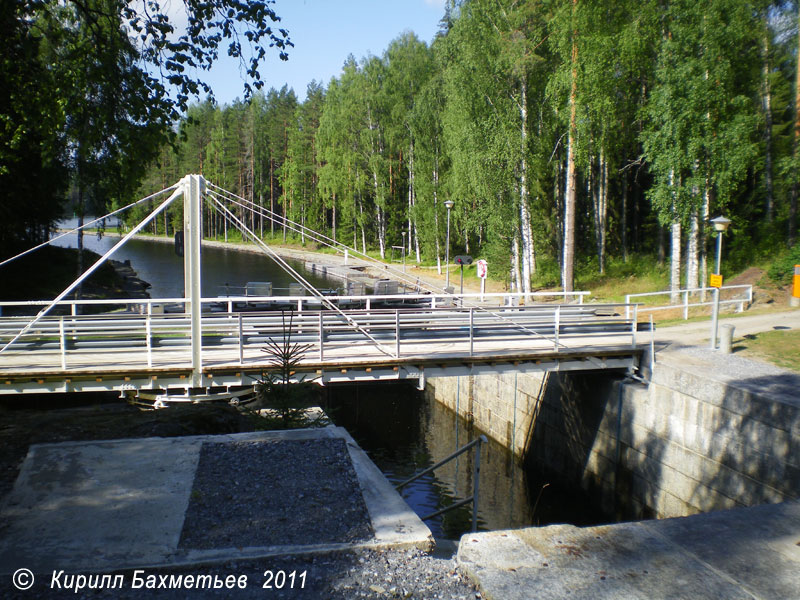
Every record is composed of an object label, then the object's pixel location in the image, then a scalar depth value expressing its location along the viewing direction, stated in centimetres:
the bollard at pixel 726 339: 1257
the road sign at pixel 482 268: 2076
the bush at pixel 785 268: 1969
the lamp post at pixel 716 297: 1295
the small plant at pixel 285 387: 939
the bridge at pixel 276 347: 1026
